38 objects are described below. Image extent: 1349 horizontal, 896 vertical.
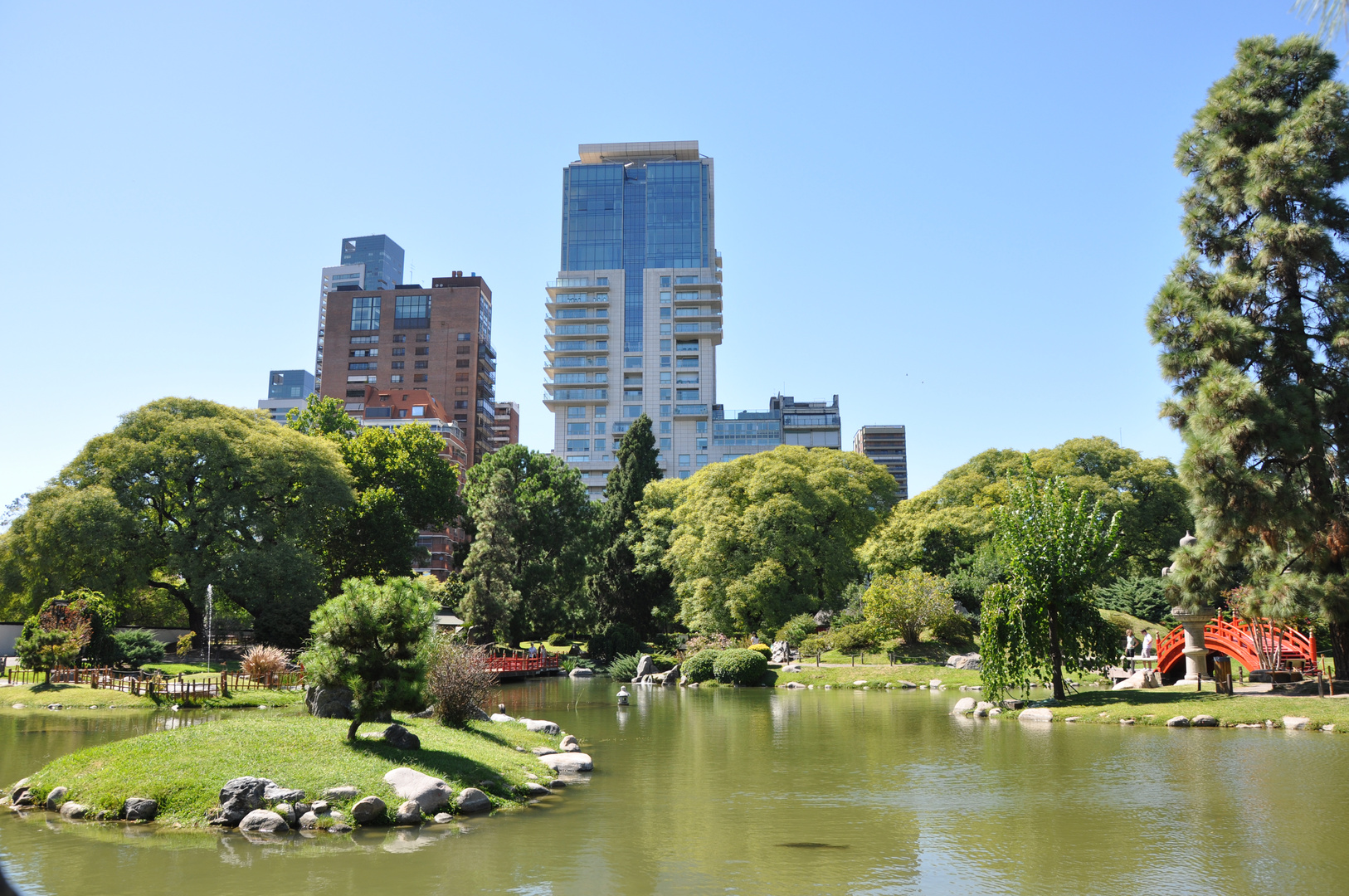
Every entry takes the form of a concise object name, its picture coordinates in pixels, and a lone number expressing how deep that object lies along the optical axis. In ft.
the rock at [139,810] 39.11
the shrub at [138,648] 119.65
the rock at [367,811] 39.11
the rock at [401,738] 47.47
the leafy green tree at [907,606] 145.07
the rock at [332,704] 58.75
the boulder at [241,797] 38.73
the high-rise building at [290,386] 556.02
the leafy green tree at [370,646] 46.93
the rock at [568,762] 54.13
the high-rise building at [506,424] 493.77
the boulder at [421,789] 40.68
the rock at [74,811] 39.78
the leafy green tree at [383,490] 189.37
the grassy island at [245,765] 40.55
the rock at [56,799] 41.23
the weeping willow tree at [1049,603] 82.38
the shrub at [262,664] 102.27
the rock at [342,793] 40.19
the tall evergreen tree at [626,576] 186.09
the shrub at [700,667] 138.51
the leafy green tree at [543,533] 178.40
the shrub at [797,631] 156.87
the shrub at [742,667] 133.28
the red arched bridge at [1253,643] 83.10
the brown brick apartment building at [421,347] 408.67
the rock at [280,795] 39.37
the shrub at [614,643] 174.19
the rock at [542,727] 66.74
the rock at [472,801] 41.88
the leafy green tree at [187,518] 131.95
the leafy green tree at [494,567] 168.66
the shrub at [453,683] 60.23
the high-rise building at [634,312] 398.62
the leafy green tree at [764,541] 163.84
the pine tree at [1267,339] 77.82
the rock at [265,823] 37.96
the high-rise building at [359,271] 519.19
